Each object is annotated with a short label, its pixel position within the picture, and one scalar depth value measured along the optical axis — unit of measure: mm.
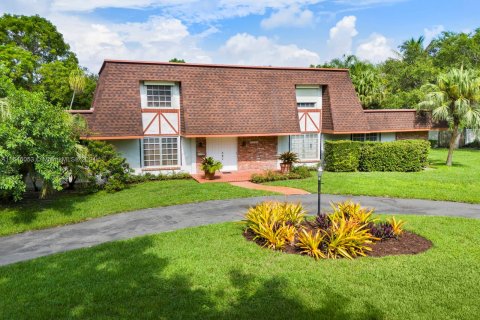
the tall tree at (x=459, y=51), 35531
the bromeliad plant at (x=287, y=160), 18602
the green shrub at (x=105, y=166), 14977
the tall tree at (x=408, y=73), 32500
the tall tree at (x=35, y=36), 32875
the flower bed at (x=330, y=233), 7605
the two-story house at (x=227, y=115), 17625
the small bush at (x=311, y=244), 7516
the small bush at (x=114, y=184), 15086
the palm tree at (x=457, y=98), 20141
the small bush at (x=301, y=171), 18188
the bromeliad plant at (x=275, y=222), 8133
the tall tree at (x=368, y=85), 30688
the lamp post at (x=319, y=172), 9536
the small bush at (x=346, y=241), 7527
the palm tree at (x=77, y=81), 31141
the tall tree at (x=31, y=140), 10380
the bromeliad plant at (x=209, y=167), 17625
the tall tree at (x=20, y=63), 27594
